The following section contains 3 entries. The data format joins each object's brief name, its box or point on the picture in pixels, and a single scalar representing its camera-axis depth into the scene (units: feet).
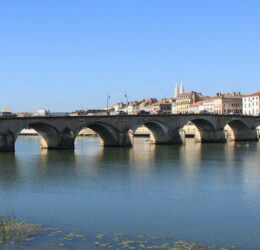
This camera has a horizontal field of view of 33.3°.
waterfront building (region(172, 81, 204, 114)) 620.49
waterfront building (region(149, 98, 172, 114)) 640.99
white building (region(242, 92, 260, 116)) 474.90
